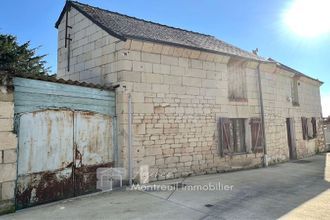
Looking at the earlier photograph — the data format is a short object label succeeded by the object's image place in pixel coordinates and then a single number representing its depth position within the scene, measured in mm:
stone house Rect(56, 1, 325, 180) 7258
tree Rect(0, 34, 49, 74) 13006
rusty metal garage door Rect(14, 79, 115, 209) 5266
